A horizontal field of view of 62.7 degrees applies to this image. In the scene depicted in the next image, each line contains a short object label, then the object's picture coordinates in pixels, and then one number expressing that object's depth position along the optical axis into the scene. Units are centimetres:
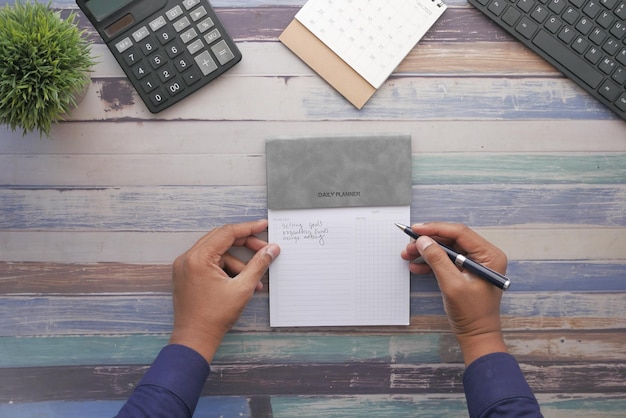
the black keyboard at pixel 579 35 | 75
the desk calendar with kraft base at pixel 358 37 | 77
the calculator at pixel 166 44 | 75
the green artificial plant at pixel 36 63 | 64
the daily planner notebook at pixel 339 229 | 77
